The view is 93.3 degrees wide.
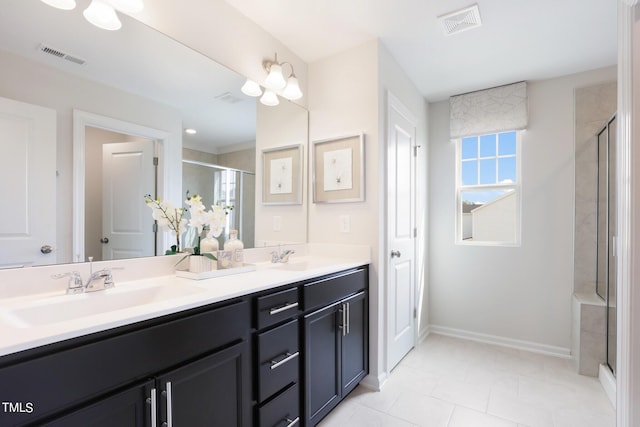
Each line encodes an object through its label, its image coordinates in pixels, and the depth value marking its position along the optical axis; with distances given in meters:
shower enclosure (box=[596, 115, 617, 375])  2.17
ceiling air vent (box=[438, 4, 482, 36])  1.85
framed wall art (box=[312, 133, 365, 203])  2.18
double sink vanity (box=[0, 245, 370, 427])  0.74
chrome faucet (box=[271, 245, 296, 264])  2.06
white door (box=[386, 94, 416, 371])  2.30
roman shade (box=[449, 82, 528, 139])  2.79
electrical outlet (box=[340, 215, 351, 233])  2.24
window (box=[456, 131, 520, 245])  2.93
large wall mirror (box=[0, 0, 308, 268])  1.10
